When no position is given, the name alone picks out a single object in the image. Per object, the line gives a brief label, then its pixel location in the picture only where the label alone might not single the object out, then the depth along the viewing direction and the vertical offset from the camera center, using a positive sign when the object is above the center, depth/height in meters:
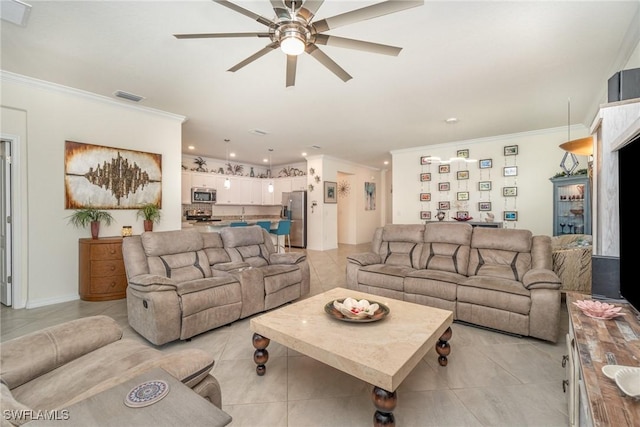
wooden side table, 3.49 -0.73
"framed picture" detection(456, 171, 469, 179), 6.18 +0.82
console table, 0.79 -0.57
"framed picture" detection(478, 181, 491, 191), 5.95 +0.55
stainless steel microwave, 7.13 +0.43
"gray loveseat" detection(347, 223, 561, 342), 2.51 -0.70
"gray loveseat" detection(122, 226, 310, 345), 2.39 -0.69
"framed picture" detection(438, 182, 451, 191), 6.41 +0.58
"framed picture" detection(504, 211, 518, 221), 5.68 -0.08
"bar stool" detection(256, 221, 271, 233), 6.20 -0.28
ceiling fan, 1.60 +1.16
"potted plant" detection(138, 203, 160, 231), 4.07 -0.04
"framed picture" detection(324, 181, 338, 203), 7.73 +0.55
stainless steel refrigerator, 8.04 -0.14
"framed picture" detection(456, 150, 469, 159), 6.18 +1.29
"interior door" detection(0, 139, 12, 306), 3.23 -0.06
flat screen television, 1.40 -0.06
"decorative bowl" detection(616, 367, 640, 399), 0.84 -0.54
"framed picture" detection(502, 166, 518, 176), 5.64 +0.83
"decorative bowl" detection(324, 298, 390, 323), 1.88 -0.71
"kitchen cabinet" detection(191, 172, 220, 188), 7.27 +0.85
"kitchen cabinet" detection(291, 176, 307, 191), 8.43 +0.87
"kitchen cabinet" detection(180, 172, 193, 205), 7.06 +0.60
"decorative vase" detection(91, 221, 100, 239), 3.60 -0.23
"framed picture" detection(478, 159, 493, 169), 5.91 +1.02
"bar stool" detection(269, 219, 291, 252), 6.49 -0.42
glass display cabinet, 4.61 +0.11
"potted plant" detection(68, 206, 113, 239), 3.58 -0.10
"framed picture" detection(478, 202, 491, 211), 5.96 +0.12
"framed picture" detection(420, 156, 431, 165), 6.64 +1.23
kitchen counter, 5.62 -0.30
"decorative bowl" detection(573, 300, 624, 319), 1.43 -0.52
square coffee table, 1.33 -0.76
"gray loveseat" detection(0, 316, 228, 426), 1.10 -0.70
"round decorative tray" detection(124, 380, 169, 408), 0.84 -0.58
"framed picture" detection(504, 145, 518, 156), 5.63 +1.25
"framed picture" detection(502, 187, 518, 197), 5.65 +0.41
